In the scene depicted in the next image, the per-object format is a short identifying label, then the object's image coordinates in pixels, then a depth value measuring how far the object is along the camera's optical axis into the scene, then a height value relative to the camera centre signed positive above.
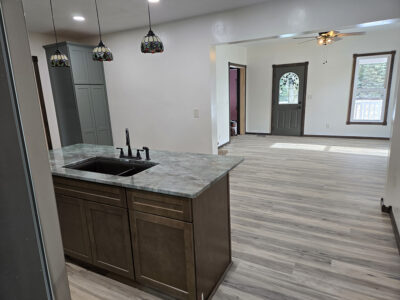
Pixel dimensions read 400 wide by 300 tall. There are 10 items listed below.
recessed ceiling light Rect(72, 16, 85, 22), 3.76 +1.24
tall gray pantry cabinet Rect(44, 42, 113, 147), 4.53 +0.10
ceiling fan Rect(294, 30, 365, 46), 4.49 +1.01
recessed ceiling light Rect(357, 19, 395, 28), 2.88 +0.79
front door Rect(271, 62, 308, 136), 7.37 -0.11
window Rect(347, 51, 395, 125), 6.47 +0.10
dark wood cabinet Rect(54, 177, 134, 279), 1.79 -0.92
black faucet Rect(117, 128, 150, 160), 2.26 -0.50
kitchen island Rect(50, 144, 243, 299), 1.58 -0.85
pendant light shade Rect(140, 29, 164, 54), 2.17 +0.47
